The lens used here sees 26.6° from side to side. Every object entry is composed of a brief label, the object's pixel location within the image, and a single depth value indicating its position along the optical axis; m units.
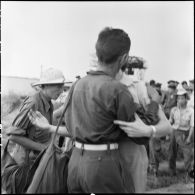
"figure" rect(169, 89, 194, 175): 7.95
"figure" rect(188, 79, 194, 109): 8.41
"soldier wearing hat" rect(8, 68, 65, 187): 3.38
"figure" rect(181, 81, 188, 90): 9.49
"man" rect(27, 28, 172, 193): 2.37
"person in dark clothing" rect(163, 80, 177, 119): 8.95
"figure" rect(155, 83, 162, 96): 9.61
